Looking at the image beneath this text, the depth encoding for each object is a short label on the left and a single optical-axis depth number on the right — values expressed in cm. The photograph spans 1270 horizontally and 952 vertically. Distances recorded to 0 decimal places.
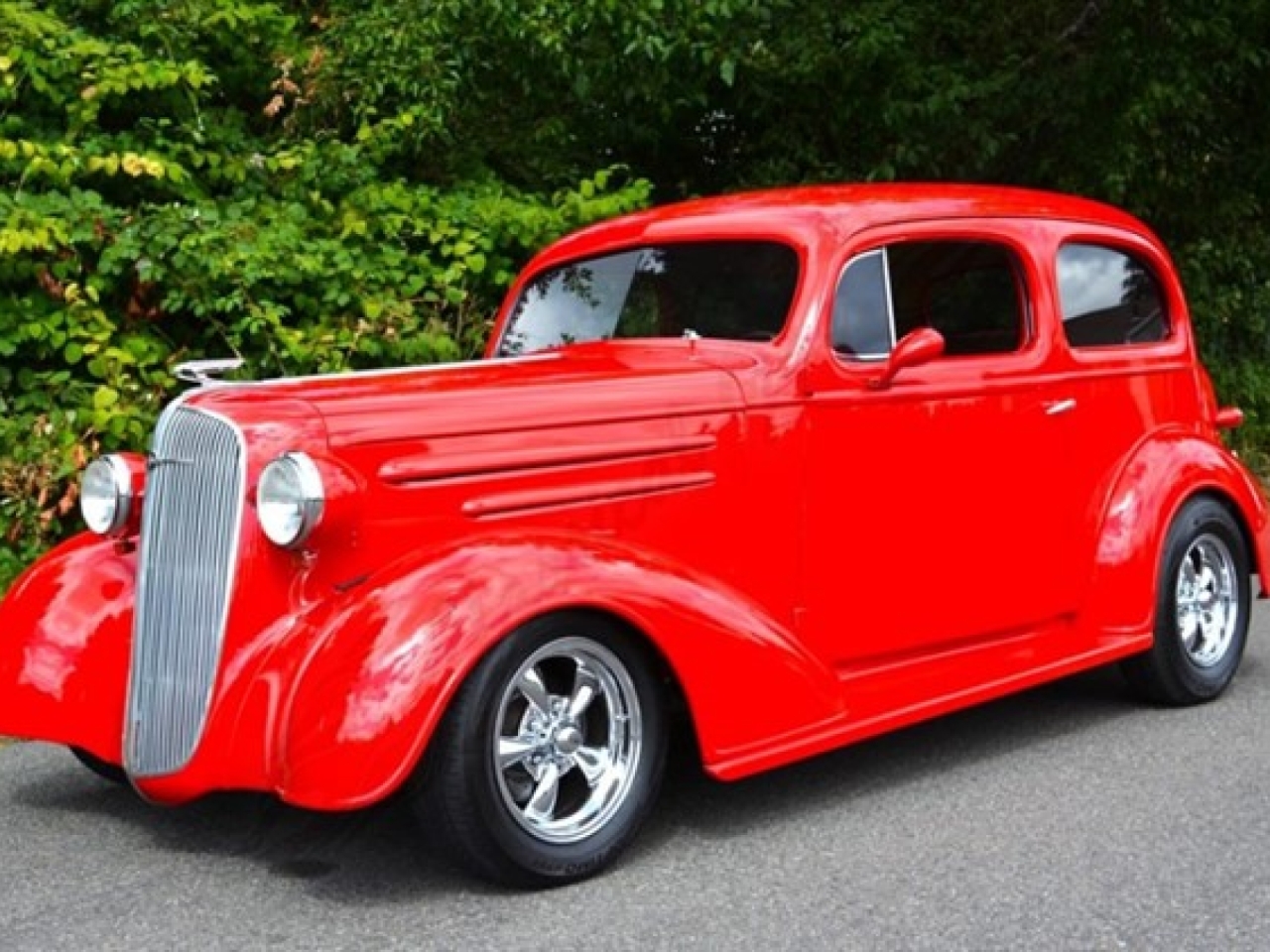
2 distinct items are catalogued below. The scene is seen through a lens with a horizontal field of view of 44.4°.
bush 718
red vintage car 372
